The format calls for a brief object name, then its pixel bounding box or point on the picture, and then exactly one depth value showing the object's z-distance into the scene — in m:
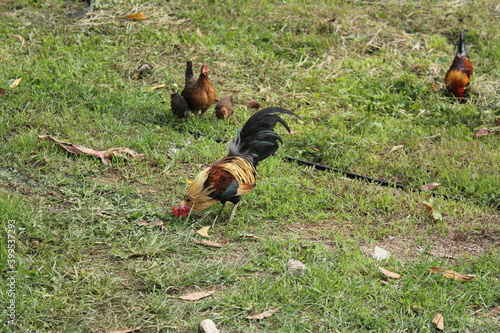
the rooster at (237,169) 8.93
